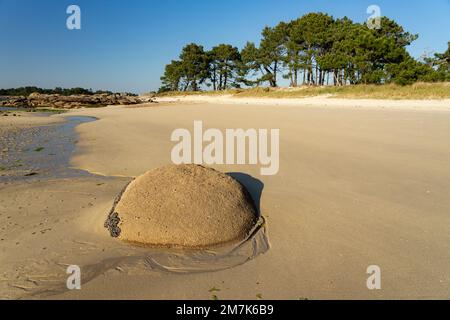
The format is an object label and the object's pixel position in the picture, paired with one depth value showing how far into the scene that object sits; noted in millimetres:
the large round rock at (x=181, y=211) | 3230
